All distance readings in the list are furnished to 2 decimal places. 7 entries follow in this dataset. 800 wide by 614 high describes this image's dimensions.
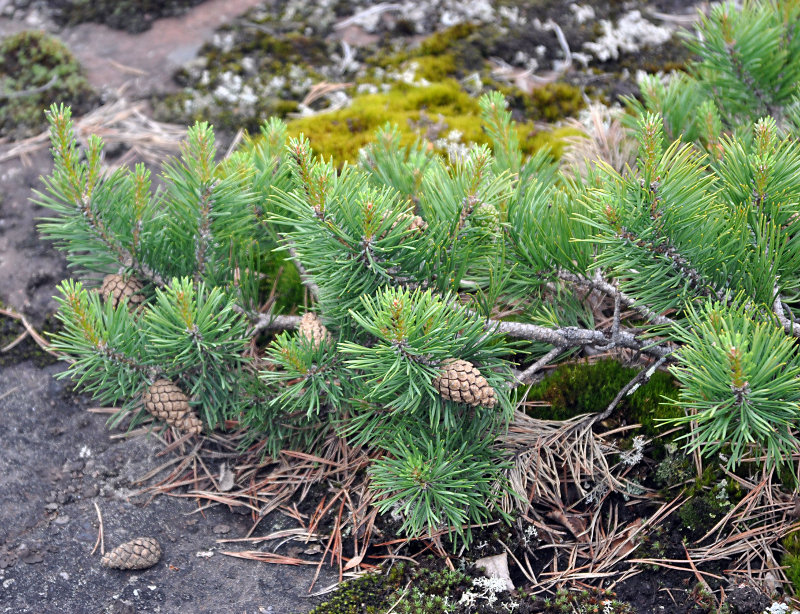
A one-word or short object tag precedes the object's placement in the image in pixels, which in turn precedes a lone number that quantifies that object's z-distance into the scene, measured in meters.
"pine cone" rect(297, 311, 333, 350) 2.02
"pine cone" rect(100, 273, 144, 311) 2.26
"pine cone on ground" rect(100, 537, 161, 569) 2.13
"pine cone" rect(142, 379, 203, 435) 2.15
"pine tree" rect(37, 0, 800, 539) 1.67
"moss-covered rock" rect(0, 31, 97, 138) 3.86
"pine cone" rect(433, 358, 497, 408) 1.81
